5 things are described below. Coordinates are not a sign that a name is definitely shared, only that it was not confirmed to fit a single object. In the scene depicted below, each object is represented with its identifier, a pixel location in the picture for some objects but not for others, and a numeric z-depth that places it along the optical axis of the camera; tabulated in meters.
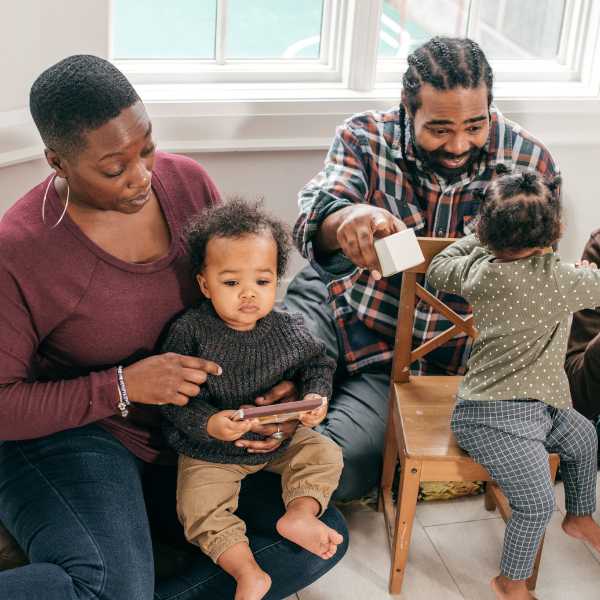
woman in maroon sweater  1.54
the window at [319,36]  2.66
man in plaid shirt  1.97
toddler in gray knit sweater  1.69
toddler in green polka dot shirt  1.74
